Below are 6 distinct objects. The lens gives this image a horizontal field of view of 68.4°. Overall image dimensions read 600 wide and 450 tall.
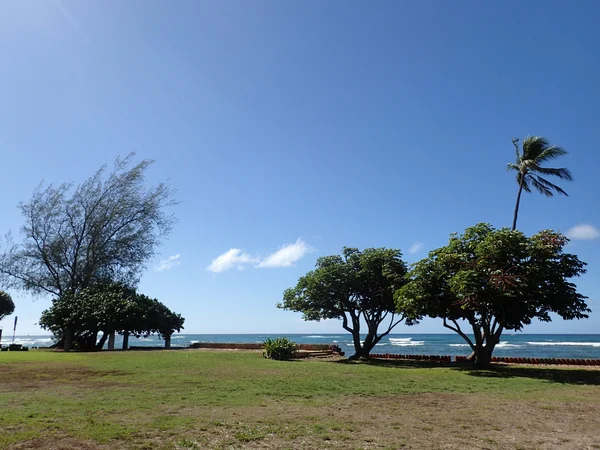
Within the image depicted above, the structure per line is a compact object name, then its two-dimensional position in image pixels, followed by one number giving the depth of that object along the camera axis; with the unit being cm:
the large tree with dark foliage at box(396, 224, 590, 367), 1873
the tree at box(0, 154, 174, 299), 3925
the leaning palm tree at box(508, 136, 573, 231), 2673
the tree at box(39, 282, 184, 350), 3334
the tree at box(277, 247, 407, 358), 2797
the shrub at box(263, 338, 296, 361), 2683
